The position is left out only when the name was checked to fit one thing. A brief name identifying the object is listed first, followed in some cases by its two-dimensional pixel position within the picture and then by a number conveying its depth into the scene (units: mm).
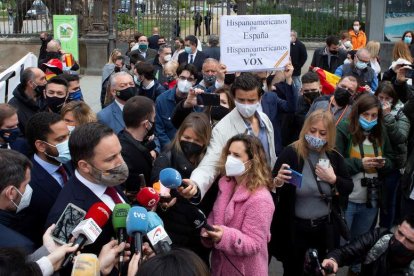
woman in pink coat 3598
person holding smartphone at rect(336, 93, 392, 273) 5098
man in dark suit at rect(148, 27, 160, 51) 13984
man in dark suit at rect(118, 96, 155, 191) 4188
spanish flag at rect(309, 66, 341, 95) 7021
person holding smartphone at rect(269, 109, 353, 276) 4465
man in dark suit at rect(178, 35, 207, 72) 11406
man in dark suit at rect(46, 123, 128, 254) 3008
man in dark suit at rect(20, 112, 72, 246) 3539
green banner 15703
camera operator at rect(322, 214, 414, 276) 3660
